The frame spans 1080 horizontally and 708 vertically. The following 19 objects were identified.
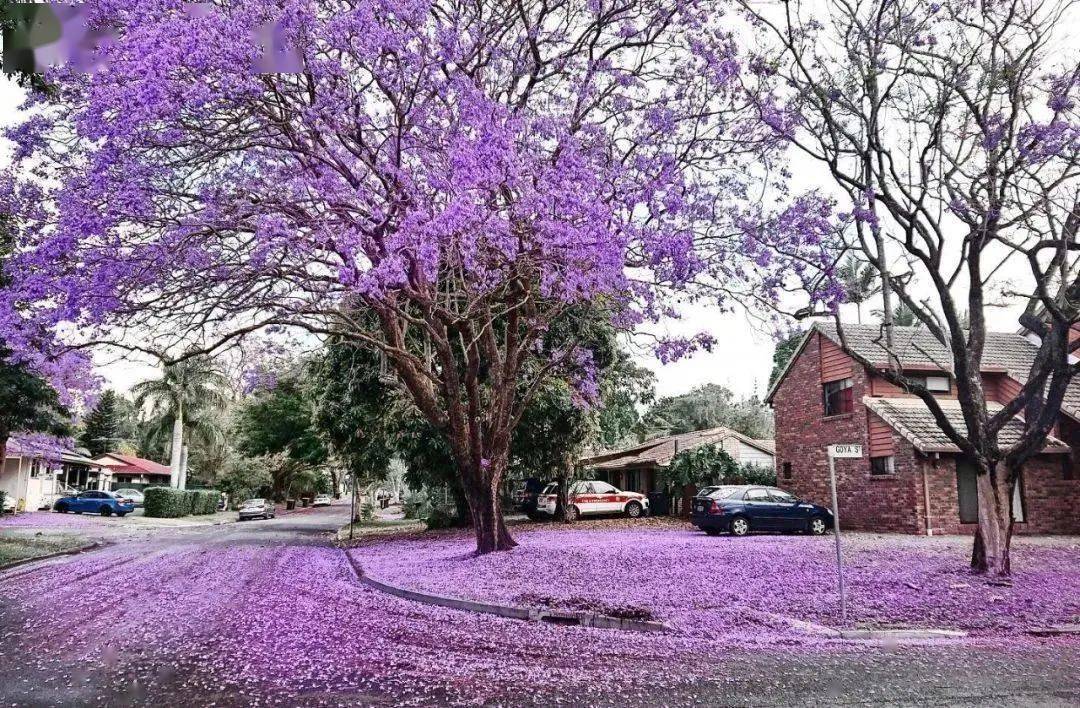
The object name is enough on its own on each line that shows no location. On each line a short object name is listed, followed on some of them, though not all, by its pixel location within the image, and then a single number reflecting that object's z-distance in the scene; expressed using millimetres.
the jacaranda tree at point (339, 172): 9375
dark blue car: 21688
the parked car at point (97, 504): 39656
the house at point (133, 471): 54031
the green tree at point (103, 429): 62938
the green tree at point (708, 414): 56656
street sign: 9430
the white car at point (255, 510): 39844
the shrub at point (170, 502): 39094
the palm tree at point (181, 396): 41656
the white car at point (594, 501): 29250
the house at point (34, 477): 38500
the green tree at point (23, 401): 18359
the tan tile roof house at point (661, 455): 34156
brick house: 21672
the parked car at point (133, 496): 41550
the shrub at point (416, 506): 40925
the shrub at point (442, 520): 27359
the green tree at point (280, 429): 42400
